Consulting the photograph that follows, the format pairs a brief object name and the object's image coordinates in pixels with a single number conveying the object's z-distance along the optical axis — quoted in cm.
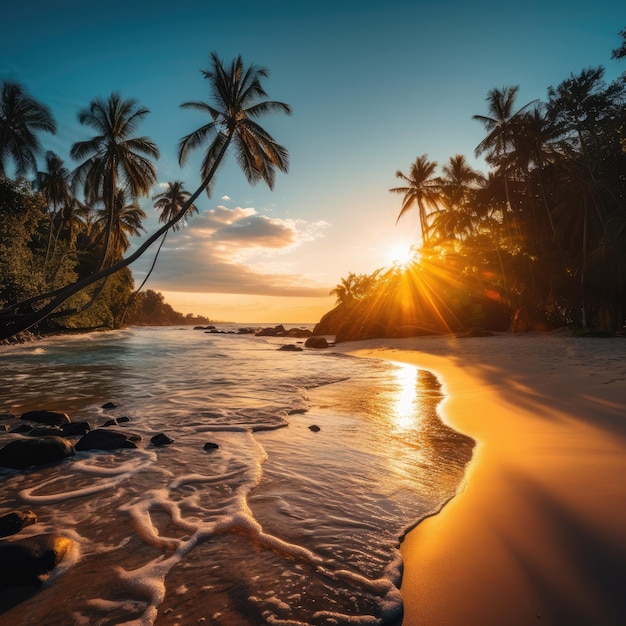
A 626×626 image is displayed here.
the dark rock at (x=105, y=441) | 493
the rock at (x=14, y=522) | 281
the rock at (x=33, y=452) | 430
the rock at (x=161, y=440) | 513
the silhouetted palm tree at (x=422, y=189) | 3731
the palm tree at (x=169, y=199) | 3531
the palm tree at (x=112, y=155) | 1986
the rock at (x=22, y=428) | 586
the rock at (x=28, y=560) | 222
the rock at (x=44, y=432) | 554
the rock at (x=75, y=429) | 566
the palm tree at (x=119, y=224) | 3147
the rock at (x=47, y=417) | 644
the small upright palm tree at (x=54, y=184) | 3167
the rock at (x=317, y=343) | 2402
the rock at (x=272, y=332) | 4405
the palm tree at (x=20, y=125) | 2283
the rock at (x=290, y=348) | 2289
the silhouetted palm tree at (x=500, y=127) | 2670
